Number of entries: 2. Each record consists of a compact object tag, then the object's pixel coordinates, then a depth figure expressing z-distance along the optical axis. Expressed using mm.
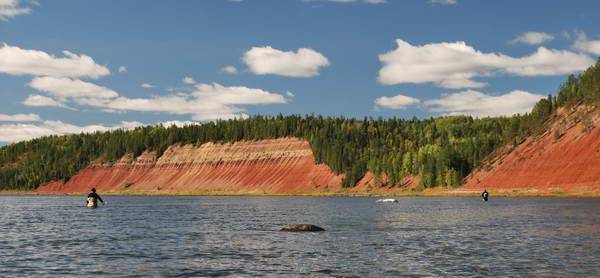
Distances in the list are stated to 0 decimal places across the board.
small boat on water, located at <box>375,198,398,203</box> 128975
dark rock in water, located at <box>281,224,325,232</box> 52719
